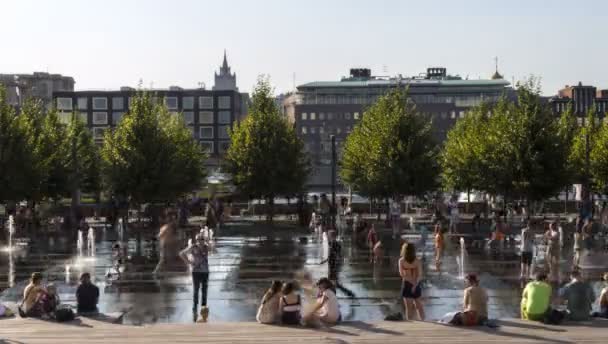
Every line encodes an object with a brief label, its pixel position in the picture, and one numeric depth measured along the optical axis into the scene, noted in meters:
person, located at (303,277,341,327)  18.38
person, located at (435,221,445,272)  31.87
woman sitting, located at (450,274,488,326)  18.11
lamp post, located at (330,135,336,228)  47.41
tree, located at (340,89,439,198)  52.44
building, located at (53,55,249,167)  124.81
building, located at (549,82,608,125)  164.75
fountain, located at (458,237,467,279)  29.59
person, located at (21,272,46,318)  19.64
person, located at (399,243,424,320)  19.94
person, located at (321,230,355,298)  28.76
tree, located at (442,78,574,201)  48.19
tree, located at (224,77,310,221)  53.62
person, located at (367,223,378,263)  37.01
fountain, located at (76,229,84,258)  37.78
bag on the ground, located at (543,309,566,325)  18.11
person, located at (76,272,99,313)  20.14
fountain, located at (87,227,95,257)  37.53
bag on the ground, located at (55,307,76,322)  18.78
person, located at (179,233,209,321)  22.36
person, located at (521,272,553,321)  18.38
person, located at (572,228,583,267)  32.11
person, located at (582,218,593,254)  32.91
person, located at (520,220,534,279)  28.52
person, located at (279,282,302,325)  18.48
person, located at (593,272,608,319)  18.91
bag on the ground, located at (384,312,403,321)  18.70
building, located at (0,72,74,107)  155.62
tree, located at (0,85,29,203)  47.22
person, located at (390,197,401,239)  45.03
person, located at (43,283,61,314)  19.62
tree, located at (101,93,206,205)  51.06
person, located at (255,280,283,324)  18.56
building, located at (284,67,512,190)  143.88
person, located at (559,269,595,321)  18.47
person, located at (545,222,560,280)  28.39
